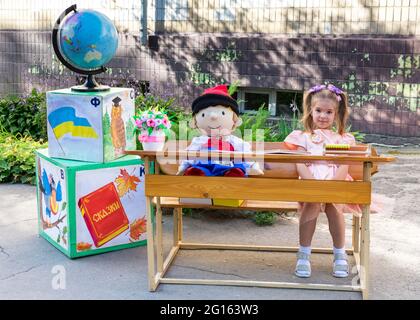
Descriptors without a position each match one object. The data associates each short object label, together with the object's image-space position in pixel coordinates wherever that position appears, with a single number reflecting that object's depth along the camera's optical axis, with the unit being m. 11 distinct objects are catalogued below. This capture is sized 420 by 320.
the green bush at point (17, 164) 6.92
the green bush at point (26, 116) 8.17
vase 4.49
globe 4.77
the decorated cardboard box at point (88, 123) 4.73
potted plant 4.50
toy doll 4.42
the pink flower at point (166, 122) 4.61
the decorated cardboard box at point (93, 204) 4.75
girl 4.42
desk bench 4.02
